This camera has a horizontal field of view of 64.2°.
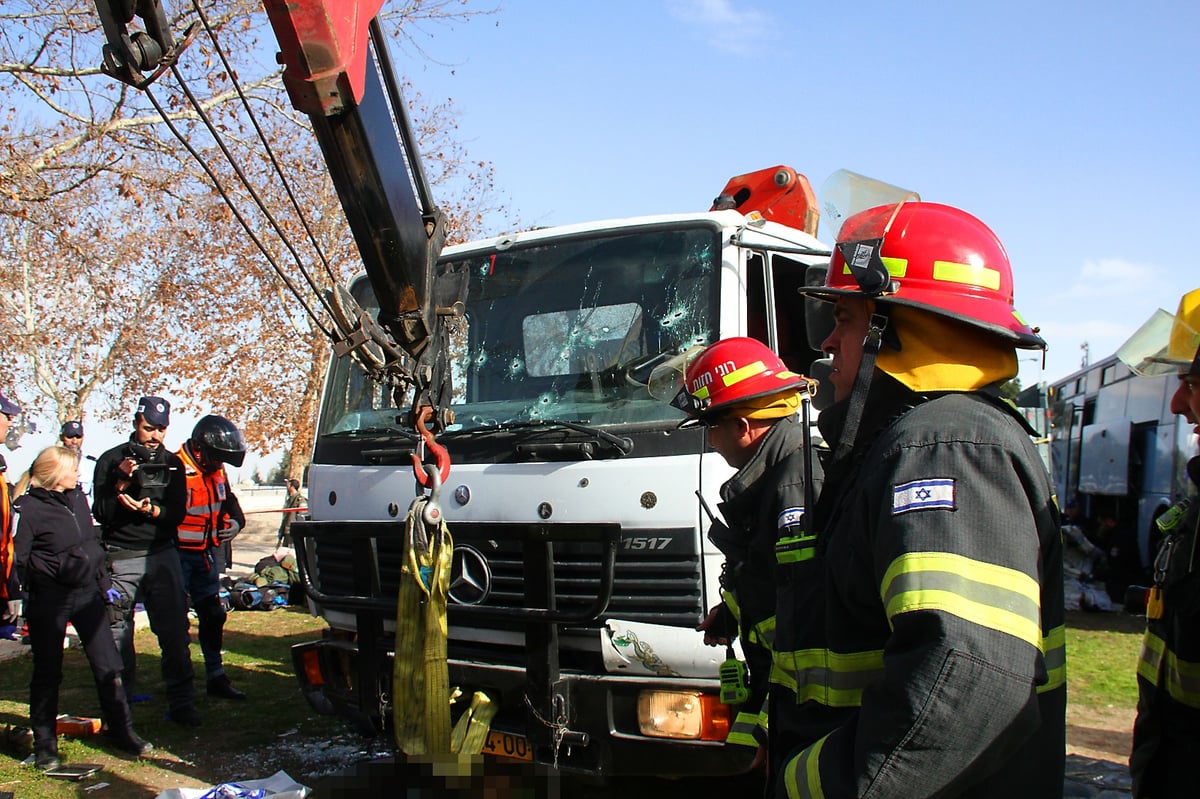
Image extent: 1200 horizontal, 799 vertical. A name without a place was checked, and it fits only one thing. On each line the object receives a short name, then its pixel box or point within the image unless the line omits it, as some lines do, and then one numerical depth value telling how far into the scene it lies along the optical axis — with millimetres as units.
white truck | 3354
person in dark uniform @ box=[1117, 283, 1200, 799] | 2270
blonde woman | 4930
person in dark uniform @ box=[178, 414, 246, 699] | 6422
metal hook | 3082
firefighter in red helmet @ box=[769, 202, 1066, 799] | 1296
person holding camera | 5805
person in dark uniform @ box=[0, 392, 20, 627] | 4926
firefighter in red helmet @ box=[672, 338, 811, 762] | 2887
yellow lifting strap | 3139
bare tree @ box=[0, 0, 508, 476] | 17062
